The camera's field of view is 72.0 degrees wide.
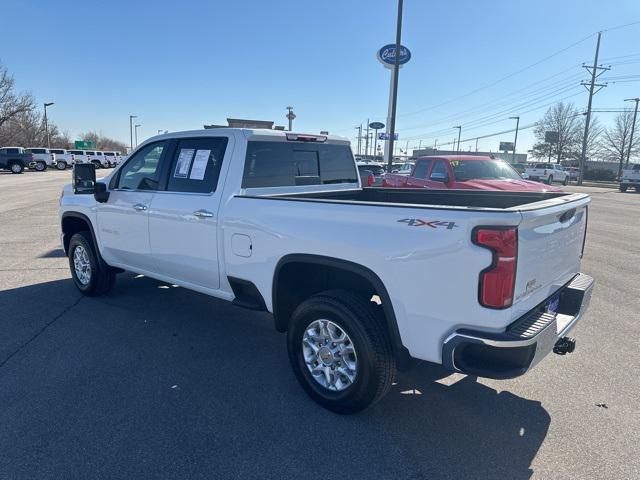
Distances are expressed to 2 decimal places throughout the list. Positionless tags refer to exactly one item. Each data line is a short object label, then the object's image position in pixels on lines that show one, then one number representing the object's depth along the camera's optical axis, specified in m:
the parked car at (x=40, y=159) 41.00
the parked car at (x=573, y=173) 51.28
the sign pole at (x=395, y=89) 13.35
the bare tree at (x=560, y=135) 69.03
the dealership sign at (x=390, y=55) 23.31
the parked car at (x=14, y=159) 36.22
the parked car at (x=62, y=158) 47.36
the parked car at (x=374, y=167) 17.35
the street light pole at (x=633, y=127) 54.67
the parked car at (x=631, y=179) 30.34
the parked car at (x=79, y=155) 48.13
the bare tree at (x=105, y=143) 113.20
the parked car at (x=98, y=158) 50.09
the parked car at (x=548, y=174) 38.71
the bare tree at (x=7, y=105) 53.39
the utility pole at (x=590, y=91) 41.34
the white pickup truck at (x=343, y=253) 2.39
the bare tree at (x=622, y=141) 62.59
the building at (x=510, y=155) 96.31
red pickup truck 9.49
